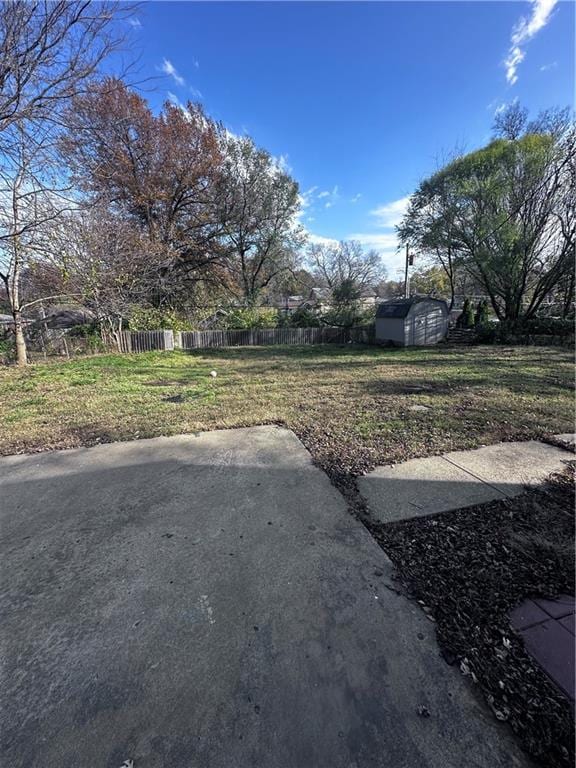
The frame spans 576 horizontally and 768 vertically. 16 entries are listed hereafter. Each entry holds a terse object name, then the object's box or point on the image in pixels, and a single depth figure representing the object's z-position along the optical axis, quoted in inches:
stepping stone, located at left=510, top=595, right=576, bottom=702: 45.7
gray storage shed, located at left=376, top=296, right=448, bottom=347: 509.0
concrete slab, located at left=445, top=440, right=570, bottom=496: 97.4
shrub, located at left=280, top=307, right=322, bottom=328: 604.4
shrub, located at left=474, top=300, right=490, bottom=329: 644.1
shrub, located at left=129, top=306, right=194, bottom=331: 434.6
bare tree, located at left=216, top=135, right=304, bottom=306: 611.2
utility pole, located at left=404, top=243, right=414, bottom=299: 738.4
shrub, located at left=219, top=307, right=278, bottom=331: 568.1
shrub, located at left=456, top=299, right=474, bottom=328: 661.0
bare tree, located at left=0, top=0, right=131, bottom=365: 144.5
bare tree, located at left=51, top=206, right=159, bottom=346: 229.8
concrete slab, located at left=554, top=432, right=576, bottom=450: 123.1
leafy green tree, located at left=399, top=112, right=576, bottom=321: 455.5
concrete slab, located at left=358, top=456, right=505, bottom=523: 84.4
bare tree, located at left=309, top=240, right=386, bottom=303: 1227.9
